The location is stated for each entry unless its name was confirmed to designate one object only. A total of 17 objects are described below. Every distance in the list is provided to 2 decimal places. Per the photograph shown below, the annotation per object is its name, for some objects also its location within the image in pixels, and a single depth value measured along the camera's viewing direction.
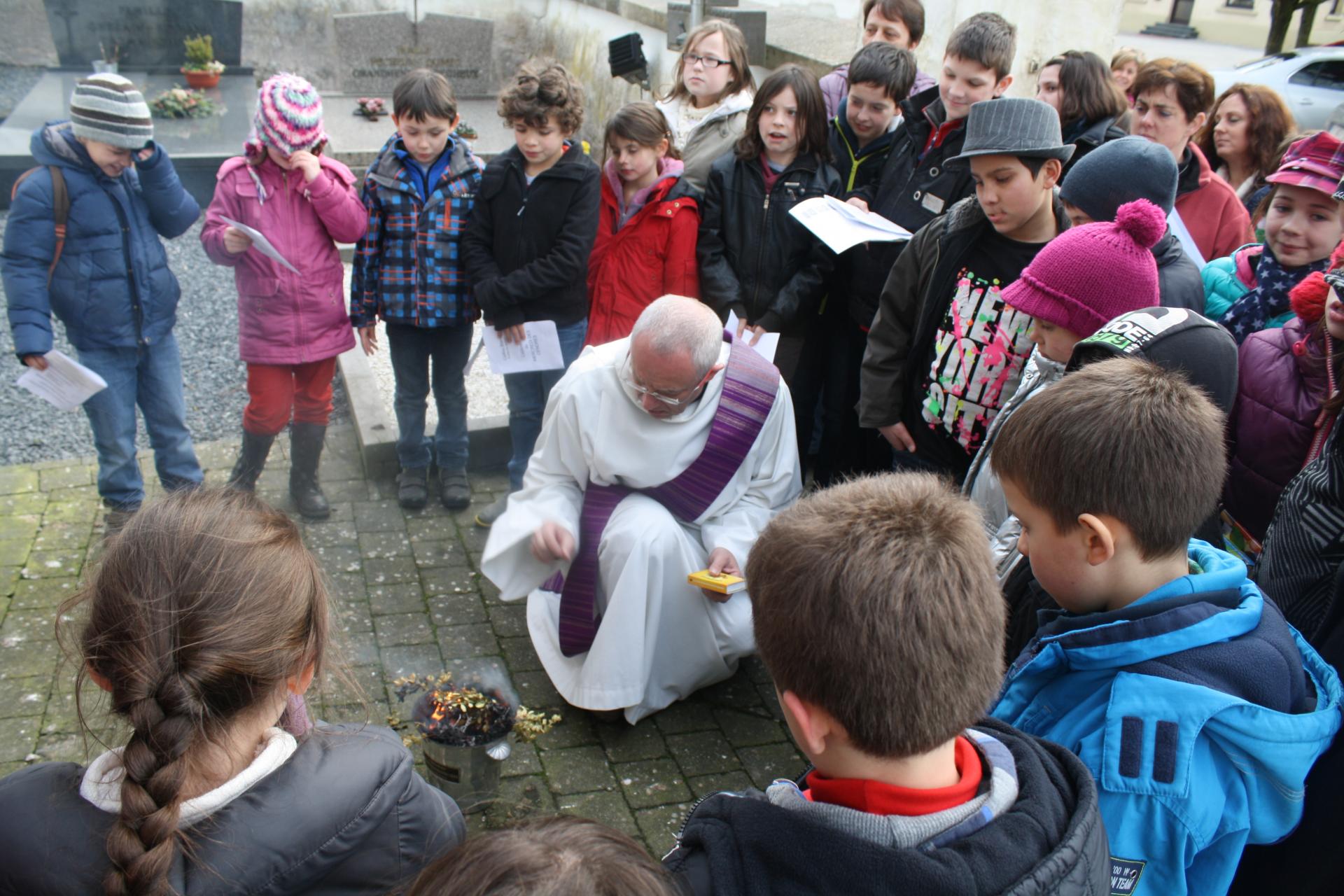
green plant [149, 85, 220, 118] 10.40
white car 12.34
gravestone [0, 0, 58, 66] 12.58
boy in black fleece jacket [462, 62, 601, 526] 4.48
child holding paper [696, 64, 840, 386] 4.58
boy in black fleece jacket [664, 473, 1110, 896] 1.27
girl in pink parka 4.30
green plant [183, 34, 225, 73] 11.57
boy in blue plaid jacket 4.54
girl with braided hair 1.41
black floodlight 6.48
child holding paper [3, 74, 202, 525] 3.92
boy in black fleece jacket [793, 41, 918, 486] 4.60
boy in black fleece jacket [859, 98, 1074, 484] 3.30
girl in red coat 4.56
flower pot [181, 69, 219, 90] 11.35
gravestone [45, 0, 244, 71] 11.71
